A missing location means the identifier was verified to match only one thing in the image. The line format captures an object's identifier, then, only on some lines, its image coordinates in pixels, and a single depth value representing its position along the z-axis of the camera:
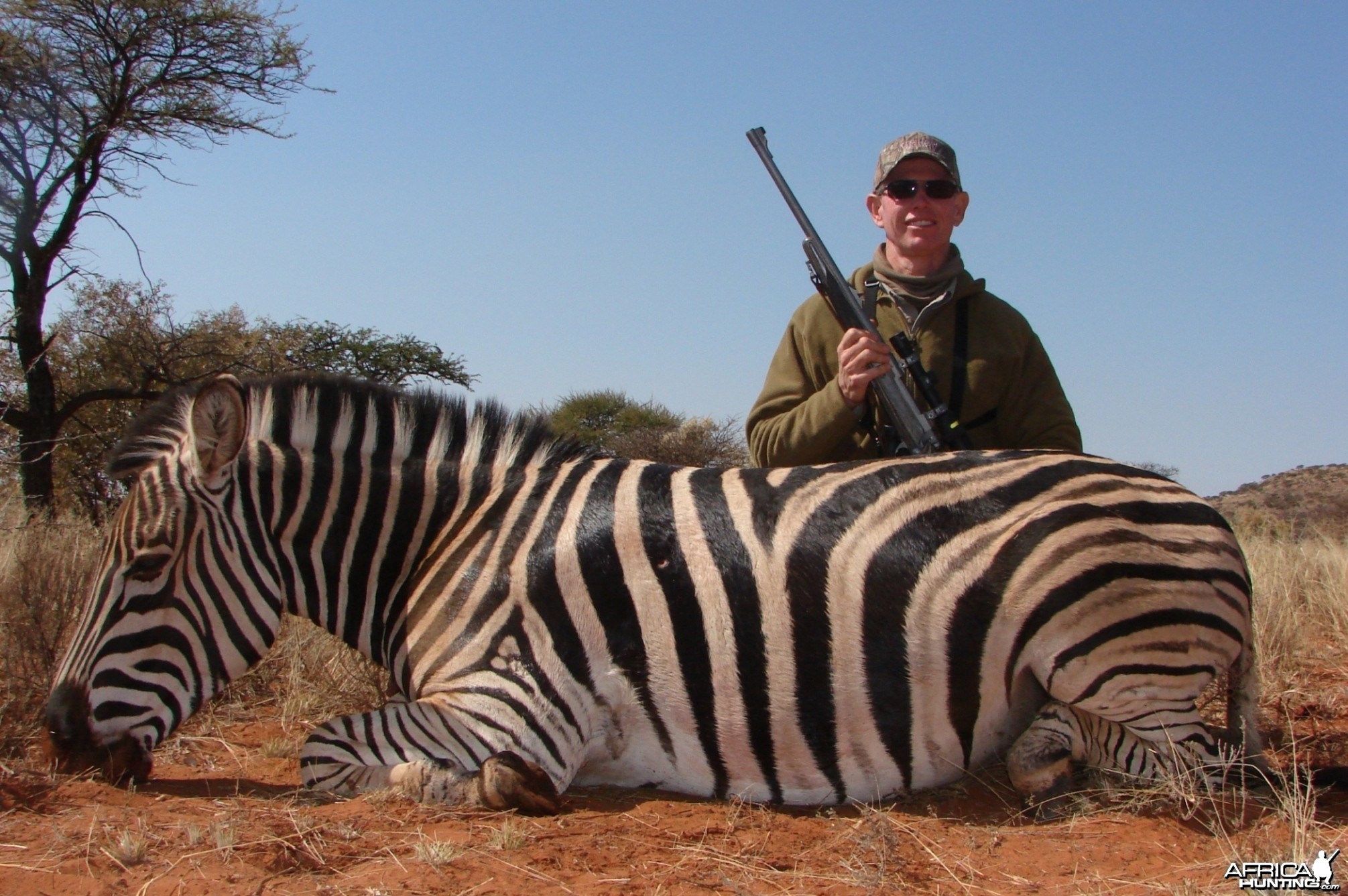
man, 4.44
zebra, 3.04
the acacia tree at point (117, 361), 11.00
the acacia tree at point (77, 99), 11.05
